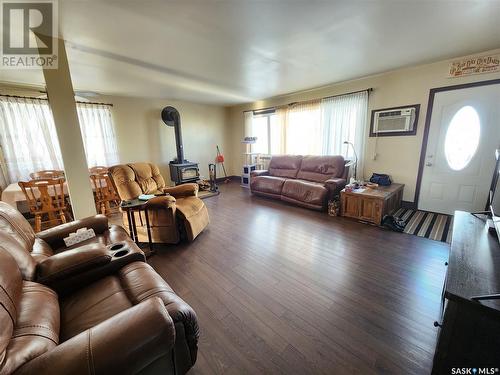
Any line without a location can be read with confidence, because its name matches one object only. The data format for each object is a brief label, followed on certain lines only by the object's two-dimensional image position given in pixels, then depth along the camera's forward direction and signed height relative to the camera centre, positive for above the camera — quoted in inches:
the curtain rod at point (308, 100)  149.5 +39.2
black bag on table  143.4 -26.0
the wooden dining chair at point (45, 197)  116.2 -27.4
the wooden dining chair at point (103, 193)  145.7 -31.6
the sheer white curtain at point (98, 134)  166.2 +13.0
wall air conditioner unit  135.2 +14.2
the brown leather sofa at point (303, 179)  148.4 -29.3
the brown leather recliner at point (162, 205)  103.3 -30.7
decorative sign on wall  107.9 +40.3
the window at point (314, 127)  160.1 +16.1
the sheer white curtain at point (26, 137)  138.6 +9.9
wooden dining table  118.7 -25.5
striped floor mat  107.2 -48.0
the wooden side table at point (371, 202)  120.6 -37.0
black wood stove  204.7 -12.5
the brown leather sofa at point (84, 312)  28.2 -28.9
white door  113.2 -4.7
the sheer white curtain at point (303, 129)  185.2 +14.5
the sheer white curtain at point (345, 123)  156.5 +15.9
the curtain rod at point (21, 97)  137.6 +37.4
